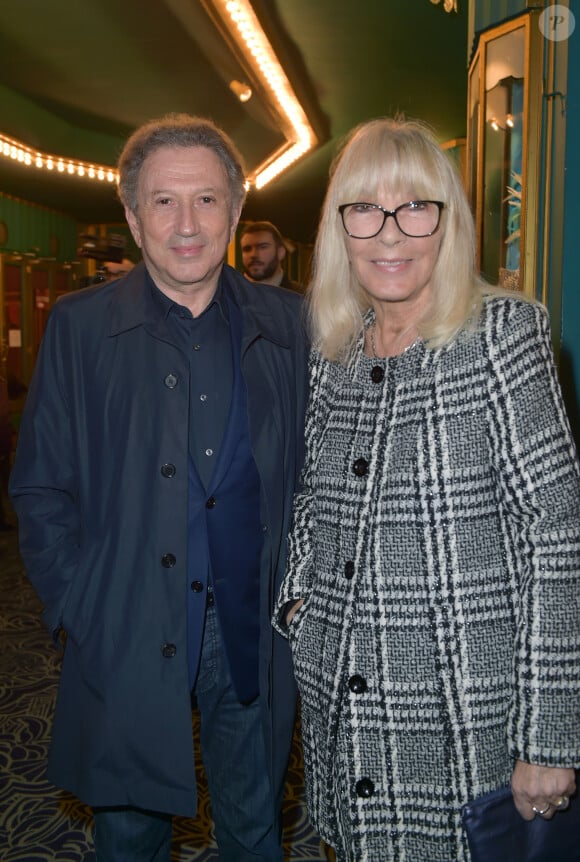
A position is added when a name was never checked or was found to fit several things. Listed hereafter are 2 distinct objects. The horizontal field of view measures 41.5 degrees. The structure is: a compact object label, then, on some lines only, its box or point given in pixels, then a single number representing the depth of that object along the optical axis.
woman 1.29
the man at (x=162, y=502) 1.66
